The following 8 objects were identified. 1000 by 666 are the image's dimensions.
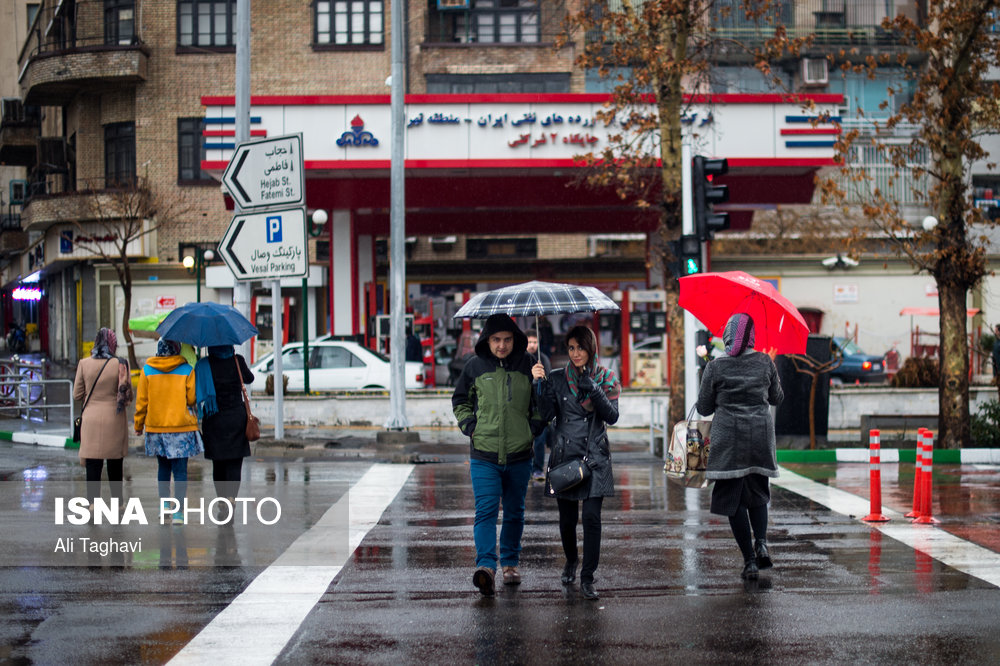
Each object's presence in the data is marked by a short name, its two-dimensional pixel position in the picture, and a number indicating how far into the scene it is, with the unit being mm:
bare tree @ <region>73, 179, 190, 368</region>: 35844
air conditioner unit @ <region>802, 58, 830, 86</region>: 43422
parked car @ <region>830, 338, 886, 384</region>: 29969
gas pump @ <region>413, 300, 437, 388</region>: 27391
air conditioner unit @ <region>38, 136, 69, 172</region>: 42719
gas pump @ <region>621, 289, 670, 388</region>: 25312
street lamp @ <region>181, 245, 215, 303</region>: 31406
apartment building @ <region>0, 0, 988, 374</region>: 38312
